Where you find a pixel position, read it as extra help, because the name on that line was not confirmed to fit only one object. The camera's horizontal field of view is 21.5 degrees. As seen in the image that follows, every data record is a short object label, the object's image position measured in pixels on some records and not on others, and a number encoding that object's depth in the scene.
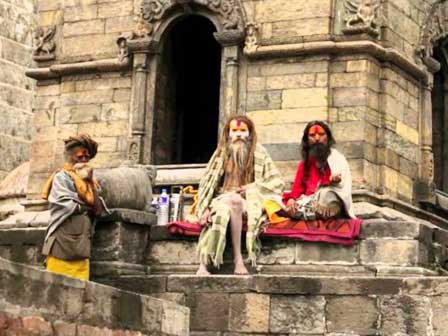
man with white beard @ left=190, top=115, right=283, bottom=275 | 12.50
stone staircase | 11.27
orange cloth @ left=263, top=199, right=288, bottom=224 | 12.76
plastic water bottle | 15.13
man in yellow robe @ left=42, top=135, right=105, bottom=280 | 12.23
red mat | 12.52
